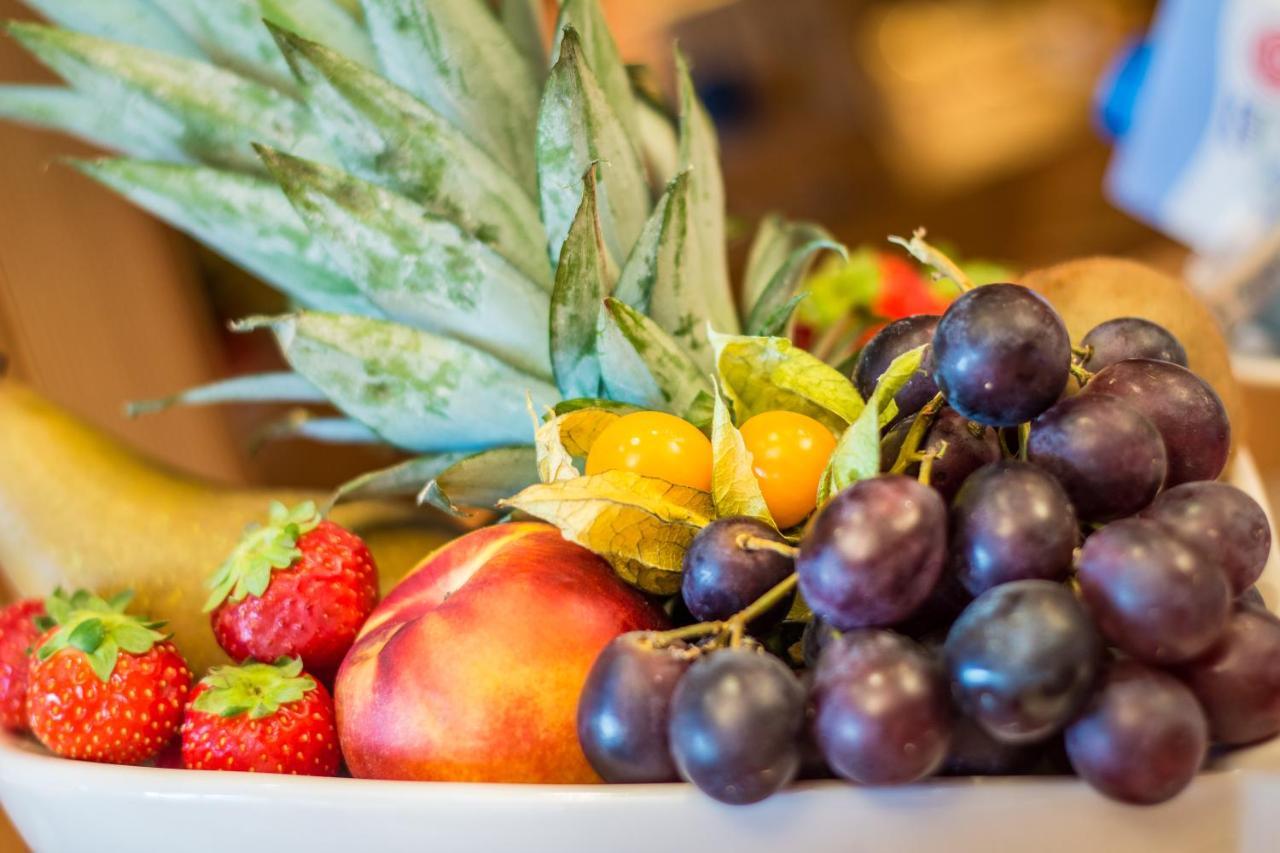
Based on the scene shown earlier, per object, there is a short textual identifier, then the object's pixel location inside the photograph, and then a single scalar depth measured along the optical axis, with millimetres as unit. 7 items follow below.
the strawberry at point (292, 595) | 605
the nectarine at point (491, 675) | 496
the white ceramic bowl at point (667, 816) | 420
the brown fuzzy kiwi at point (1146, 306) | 684
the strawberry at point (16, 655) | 616
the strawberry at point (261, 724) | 542
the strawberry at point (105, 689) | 563
